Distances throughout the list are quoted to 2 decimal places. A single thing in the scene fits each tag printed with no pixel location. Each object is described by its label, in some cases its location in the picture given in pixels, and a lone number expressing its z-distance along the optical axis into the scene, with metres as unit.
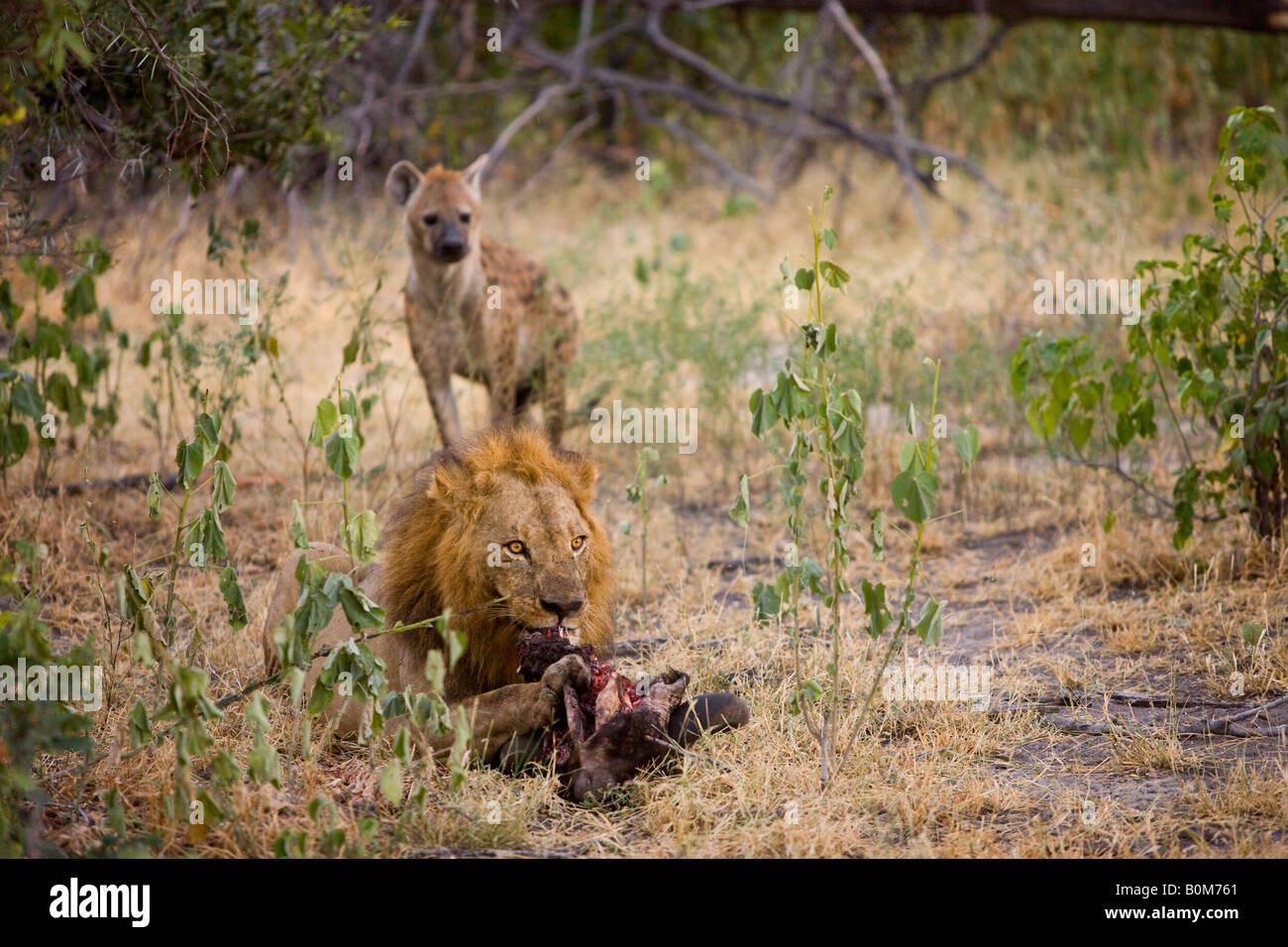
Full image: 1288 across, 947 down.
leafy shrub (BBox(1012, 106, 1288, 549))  9.99
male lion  7.48
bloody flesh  7.49
